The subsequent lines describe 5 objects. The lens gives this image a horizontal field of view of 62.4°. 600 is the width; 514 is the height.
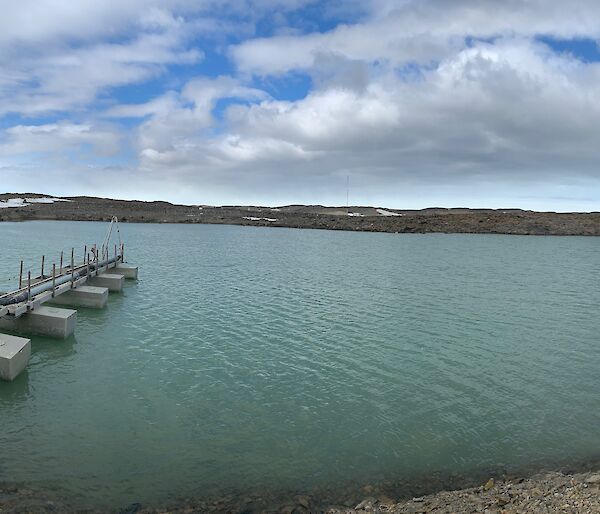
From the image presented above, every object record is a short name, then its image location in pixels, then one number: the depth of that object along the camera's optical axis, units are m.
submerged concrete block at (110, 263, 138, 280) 37.75
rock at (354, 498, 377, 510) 9.34
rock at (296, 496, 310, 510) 9.62
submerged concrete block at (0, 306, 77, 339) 20.53
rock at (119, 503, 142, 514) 9.23
